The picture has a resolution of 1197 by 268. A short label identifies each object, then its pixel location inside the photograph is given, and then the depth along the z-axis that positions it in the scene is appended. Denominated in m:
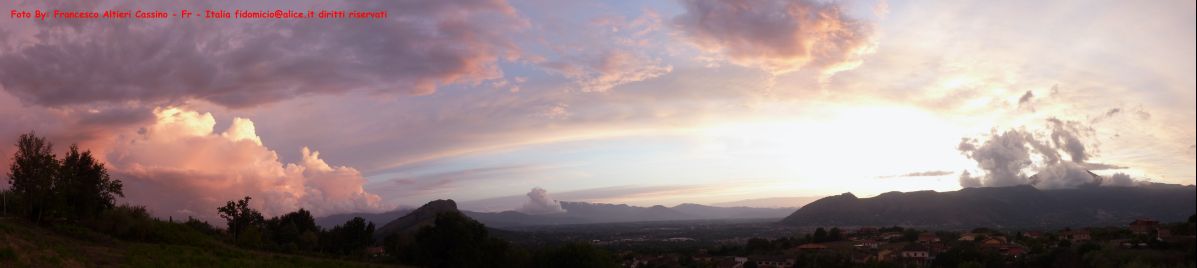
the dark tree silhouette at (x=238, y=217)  58.19
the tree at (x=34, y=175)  37.97
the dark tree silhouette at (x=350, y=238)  71.38
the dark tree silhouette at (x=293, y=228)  66.75
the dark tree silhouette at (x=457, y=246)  50.72
